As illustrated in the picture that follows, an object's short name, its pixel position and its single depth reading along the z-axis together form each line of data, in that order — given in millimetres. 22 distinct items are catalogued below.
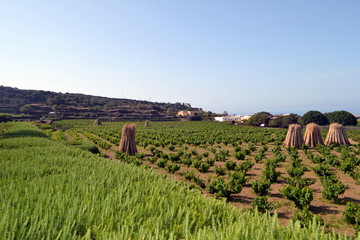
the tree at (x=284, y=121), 66438
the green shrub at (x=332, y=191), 9961
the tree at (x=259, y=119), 73625
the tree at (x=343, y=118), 69375
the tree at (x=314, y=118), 67688
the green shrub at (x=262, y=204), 8477
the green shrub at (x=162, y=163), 17028
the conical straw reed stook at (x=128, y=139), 20966
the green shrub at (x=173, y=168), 15452
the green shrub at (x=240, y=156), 20422
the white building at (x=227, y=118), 117000
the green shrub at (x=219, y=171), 14915
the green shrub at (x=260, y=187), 10898
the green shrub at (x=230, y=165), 16188
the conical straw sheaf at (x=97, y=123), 72125
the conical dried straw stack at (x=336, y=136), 27906
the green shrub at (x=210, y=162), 17297
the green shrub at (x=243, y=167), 15309
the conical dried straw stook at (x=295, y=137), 26125
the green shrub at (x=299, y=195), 9133
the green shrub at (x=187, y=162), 17562
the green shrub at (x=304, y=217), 7070
